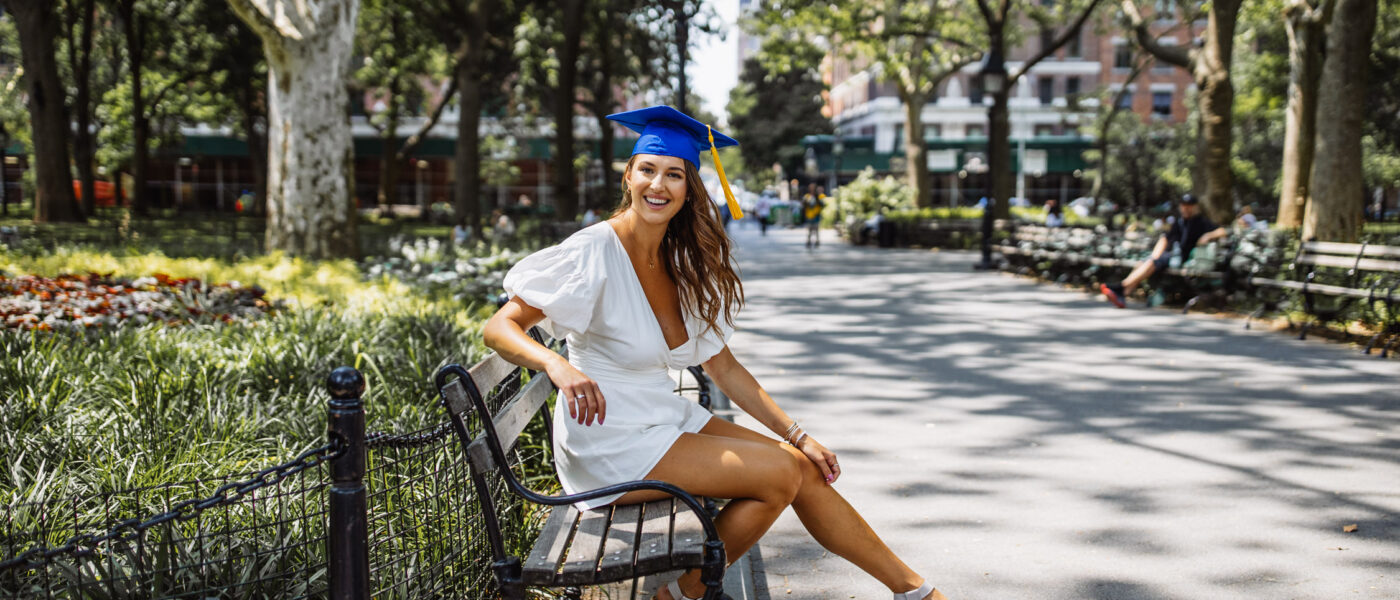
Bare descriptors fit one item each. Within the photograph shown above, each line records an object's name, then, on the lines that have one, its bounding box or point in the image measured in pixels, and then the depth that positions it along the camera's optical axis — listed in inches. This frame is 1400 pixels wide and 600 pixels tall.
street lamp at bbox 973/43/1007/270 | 829.2
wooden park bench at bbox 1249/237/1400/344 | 407.2
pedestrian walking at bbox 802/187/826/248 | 1145.4
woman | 127.2
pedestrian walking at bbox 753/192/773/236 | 1585.9
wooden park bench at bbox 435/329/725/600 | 110.8
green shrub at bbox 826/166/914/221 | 1368.6
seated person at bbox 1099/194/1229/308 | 529.7
